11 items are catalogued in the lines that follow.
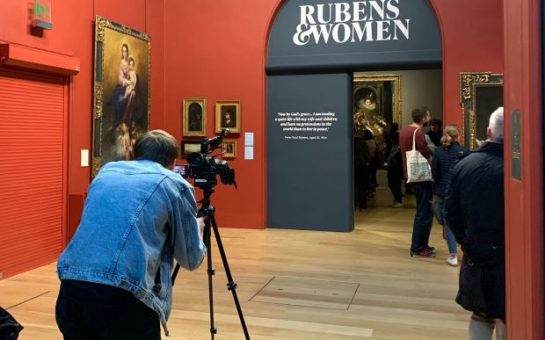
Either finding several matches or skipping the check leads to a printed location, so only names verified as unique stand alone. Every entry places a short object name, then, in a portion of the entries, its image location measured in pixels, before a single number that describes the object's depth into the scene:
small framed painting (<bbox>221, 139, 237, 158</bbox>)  7.93
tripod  2.99
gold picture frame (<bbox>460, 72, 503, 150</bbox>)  6.86
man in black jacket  2.42
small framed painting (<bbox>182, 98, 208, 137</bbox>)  8.02
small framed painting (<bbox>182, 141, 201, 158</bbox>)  8.12
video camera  2.95
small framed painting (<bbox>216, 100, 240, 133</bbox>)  7.86
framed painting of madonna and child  6.48
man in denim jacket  1.80
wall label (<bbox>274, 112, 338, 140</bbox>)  7.63
